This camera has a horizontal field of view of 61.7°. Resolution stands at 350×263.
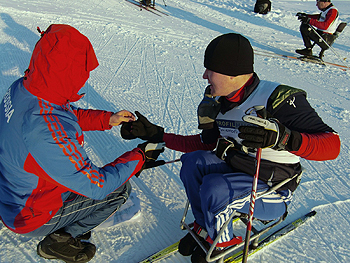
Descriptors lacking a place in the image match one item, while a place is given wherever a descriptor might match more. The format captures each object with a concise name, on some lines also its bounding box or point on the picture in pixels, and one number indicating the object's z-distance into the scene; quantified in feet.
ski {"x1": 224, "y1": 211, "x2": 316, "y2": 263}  7.22
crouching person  5.25
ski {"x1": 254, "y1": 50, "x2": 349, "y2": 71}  22.38
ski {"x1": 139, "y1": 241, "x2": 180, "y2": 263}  7.04
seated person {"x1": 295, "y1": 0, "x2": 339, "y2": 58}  23.62
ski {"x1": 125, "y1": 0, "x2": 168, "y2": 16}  31.77
